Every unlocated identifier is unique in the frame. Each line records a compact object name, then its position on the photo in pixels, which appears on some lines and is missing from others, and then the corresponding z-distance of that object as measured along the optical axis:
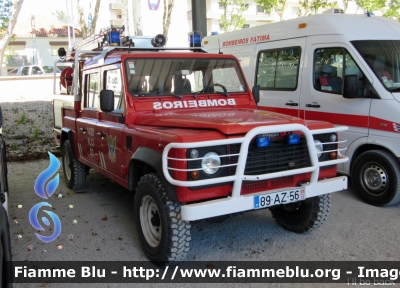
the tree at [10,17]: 17.62
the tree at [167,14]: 16.88
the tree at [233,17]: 32.59
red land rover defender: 3.21
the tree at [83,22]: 15.90
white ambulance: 5.06
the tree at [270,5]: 23.49
